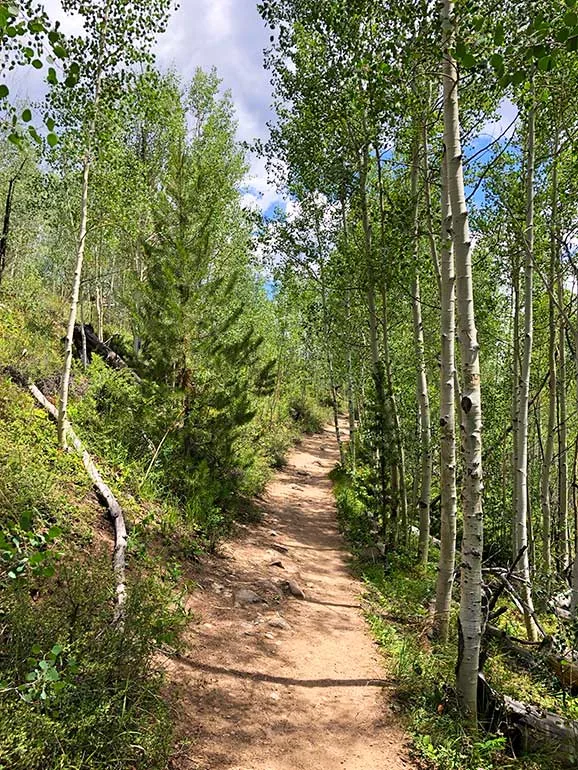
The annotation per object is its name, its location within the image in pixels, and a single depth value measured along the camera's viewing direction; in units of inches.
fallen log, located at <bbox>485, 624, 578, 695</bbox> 209.9
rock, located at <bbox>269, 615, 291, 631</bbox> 229.0
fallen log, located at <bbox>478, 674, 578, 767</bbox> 162.4
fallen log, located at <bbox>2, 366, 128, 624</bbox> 179.2
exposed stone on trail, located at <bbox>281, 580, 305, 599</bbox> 272.7
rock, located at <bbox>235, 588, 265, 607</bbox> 243.9
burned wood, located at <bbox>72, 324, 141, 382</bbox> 507.2
